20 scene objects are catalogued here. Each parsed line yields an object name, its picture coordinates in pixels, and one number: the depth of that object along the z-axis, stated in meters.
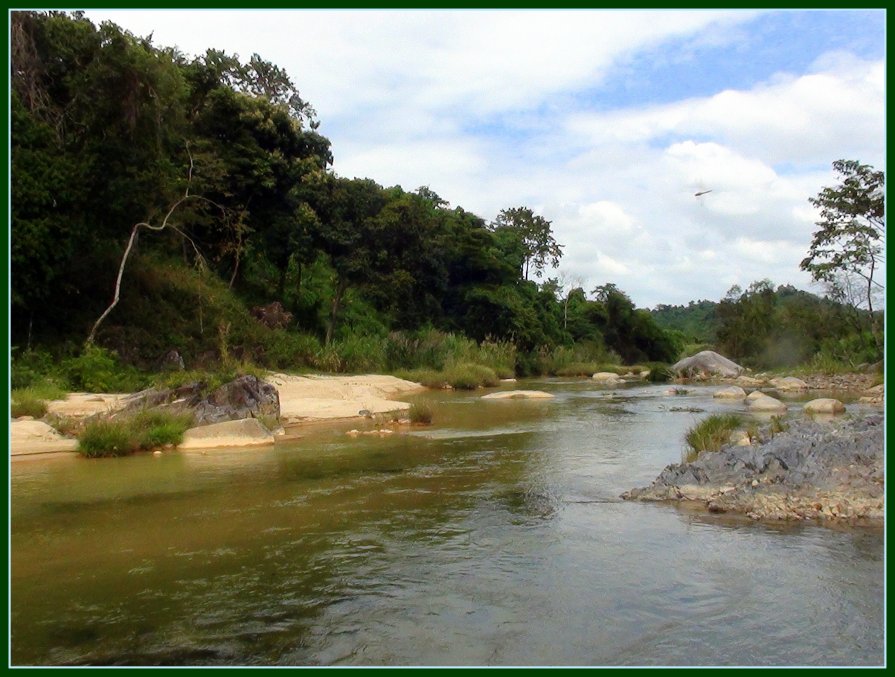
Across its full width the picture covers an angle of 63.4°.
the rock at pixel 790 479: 7.95
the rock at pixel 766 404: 19.95
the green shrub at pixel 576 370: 43.43
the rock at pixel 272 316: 28.92
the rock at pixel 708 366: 39.56
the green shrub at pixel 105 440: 12.08
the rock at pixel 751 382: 32.88
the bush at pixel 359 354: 29.39
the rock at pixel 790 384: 28.74
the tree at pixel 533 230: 57.34
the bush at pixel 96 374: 18.03
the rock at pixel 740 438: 11.33
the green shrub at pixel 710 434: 11.26
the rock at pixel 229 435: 13.26
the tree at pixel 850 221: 28.95
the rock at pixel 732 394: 24.72
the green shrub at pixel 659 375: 39.12
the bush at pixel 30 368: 16.34
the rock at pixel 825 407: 17.92
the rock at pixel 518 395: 24.53
